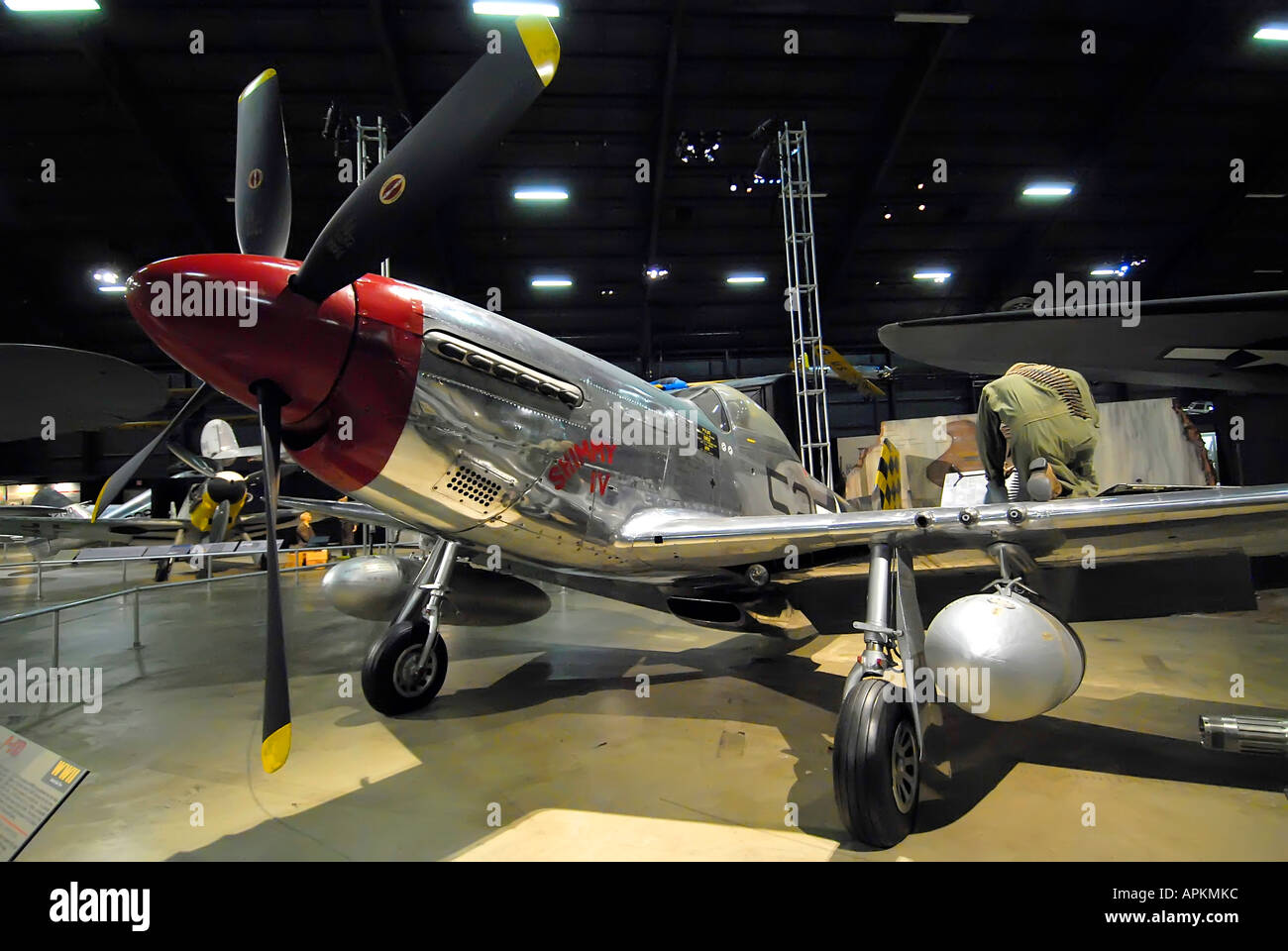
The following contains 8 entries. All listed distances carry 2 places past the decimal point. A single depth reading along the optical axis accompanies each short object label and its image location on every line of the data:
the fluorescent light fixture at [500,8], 9.29
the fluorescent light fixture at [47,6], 8.77
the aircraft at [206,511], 9.58
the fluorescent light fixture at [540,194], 12.86
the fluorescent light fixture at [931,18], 9.74
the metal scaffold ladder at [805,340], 7.94
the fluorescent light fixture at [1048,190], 13.29
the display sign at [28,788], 1.48
